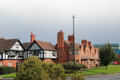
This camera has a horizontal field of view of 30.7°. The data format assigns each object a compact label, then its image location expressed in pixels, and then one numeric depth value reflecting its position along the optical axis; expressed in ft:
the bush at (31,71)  48.11
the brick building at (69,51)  185.16
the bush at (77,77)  63.62
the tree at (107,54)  173.58
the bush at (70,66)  150.41
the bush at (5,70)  155.12
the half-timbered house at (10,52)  167.32
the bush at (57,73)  59.10
